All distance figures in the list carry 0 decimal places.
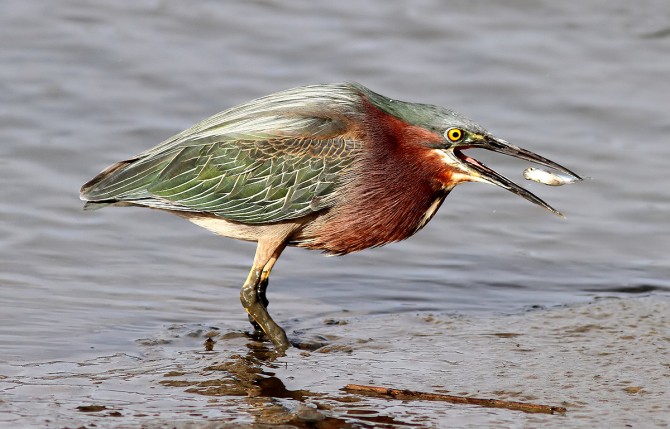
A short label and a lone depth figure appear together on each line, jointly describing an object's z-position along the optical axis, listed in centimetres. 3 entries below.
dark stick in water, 1190
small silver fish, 1482
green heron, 1468
